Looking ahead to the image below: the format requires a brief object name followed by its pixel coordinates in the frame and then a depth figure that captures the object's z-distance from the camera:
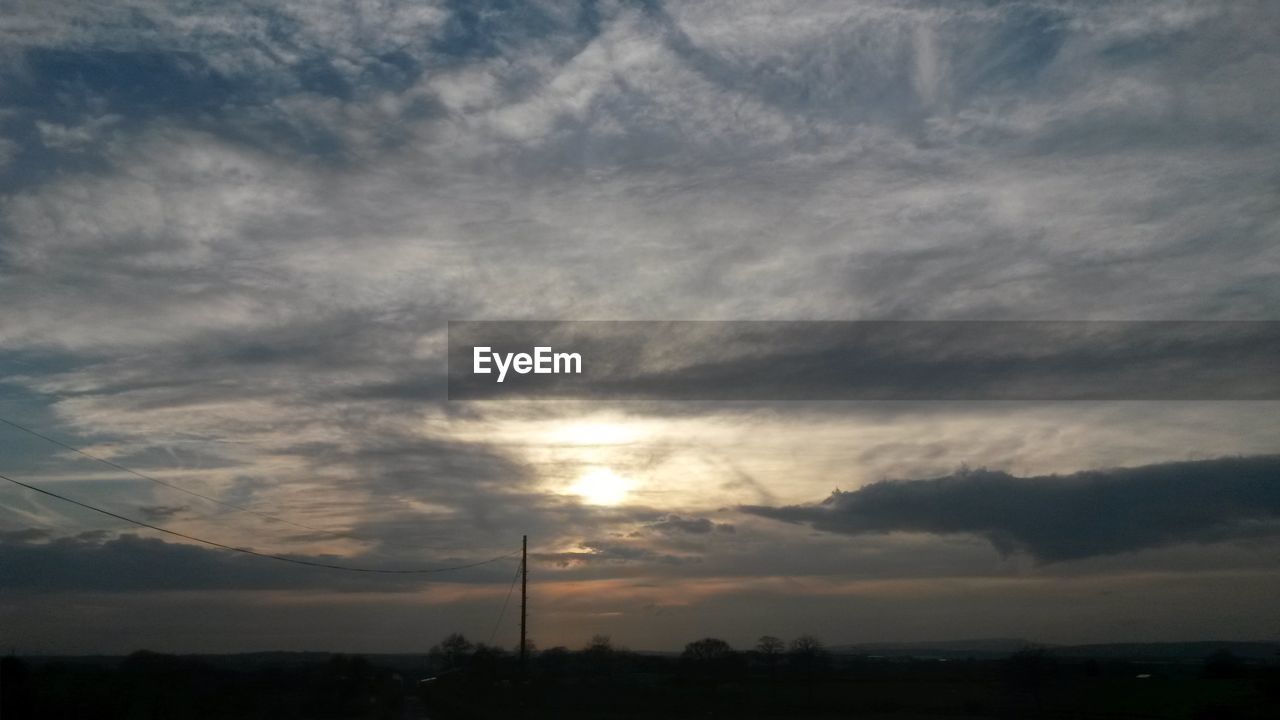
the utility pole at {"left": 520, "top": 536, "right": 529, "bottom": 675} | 46.25
